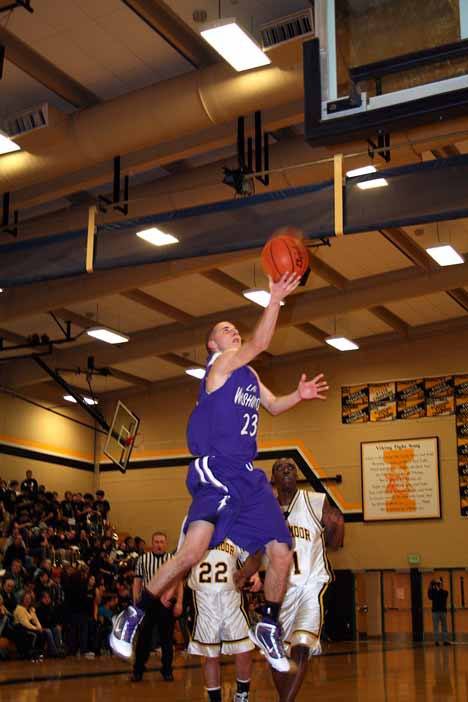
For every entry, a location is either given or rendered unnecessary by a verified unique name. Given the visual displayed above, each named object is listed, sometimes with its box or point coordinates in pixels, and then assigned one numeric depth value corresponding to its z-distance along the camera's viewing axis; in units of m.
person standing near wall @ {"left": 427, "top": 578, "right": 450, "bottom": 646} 22.59
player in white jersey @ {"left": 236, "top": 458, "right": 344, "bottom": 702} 7.29
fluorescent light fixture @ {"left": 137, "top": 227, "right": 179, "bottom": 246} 10.45
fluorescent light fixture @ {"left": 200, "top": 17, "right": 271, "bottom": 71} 10.89
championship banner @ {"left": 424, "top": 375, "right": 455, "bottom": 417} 25.11
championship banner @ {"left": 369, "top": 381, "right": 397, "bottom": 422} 25.86
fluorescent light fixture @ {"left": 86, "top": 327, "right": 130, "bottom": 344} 21.72
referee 11.61
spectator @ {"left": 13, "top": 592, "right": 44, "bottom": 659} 15.98
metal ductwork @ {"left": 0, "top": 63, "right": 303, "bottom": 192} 12.70
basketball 7.08
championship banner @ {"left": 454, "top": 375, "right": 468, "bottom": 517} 24.39
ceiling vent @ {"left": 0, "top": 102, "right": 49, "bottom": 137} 13.42
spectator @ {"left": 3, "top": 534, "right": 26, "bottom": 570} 19.06
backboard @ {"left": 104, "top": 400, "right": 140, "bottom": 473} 27.33
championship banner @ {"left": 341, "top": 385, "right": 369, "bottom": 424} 26.20
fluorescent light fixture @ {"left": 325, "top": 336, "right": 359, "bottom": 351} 24.20
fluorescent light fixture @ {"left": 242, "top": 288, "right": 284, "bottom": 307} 20.22
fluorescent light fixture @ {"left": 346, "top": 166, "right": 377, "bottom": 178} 15.06
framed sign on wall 24.89
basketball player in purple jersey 5.82
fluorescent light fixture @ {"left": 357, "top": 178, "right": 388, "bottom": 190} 9.72
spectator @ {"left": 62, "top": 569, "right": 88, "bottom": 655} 17.50
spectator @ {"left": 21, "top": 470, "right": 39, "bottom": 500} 24.46
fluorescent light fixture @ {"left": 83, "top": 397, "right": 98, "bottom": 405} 28.66
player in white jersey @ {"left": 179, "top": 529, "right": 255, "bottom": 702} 7.58
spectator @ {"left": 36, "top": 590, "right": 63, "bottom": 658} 16.81
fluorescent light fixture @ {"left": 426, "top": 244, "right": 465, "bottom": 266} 18.25
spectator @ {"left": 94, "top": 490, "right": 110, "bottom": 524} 27.27
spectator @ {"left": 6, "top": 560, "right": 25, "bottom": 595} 17.41
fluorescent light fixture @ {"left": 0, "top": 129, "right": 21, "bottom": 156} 12.86
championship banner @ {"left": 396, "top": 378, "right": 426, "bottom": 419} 25.52
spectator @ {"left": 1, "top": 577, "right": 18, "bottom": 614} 16.48
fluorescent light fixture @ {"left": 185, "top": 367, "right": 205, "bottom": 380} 25.84
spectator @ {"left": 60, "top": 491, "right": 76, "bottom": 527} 24.55
